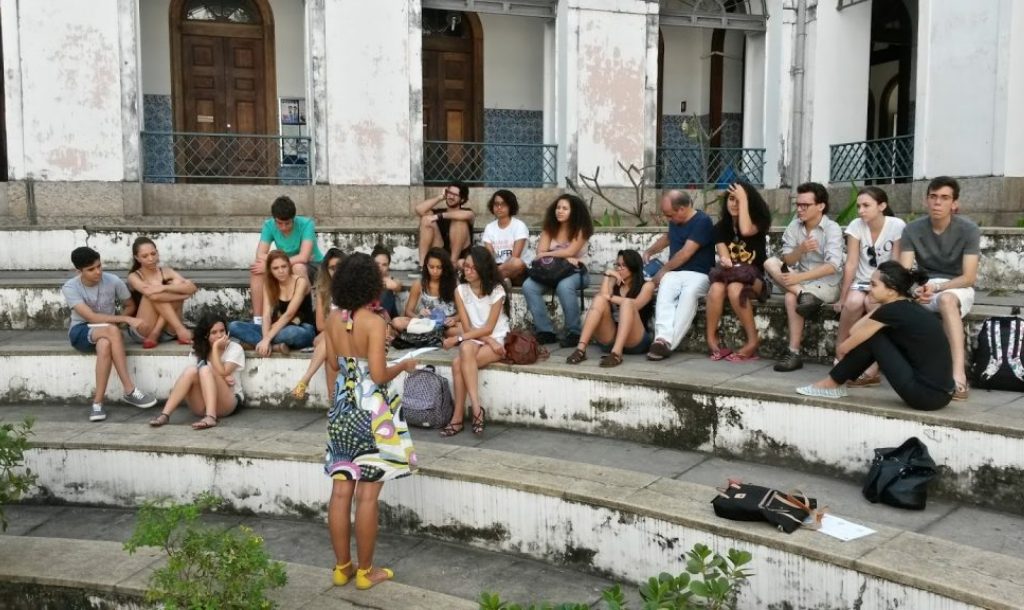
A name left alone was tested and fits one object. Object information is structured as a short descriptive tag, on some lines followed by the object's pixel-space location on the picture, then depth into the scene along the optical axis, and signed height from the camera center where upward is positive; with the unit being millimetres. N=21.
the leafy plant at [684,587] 3213 -1356
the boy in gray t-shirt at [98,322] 7016 -843
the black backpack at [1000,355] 5512 -830
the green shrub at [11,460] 4766 -1296
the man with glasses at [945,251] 5734 -211
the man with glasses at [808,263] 6488 -329
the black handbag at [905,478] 4602 -1317
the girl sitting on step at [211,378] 6684 -1210
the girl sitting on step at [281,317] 7258 -822
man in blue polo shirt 6906 -424
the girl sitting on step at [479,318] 6340 -749
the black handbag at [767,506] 4176 -1350
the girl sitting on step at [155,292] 7410 -628
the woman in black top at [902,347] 4988 -721
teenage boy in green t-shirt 8117 -178
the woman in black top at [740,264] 6742 -343
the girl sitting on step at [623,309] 6816 -701
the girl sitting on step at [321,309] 6845 -736
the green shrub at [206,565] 3930 -1525
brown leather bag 6539 -949
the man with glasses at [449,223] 8812 -56
